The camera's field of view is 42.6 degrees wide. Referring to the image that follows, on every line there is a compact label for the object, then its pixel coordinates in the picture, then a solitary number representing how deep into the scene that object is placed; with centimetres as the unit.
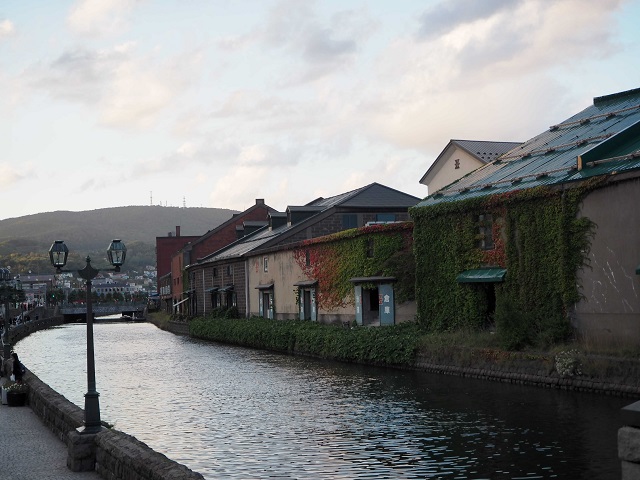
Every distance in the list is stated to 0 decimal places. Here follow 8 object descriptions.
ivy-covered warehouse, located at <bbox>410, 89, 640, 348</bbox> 2562
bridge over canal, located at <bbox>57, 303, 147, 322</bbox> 12700
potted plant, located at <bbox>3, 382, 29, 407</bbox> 2361
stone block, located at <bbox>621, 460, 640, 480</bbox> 562
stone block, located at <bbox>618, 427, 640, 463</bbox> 561
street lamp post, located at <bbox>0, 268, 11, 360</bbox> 3603
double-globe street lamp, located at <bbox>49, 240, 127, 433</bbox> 1434
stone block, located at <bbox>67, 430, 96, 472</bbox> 1380
